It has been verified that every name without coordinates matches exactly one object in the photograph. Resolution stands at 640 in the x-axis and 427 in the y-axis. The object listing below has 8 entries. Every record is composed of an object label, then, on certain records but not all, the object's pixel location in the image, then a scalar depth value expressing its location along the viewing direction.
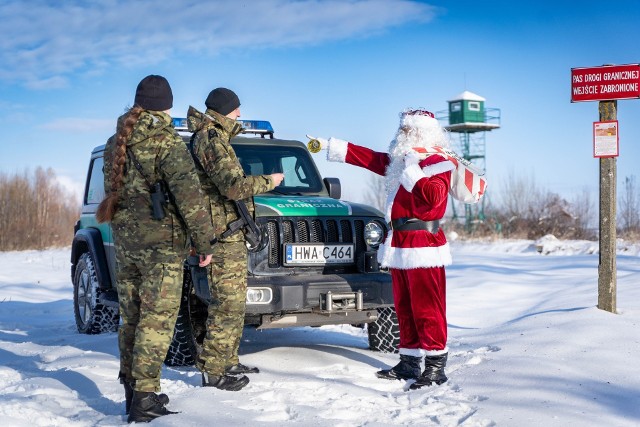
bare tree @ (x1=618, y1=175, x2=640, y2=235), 25.31
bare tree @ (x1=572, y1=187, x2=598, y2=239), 28.76
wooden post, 7.34
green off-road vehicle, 5.34
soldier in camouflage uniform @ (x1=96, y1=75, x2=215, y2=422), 4.07
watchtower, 48.16
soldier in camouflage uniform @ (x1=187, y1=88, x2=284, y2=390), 4.76
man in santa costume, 5.09
